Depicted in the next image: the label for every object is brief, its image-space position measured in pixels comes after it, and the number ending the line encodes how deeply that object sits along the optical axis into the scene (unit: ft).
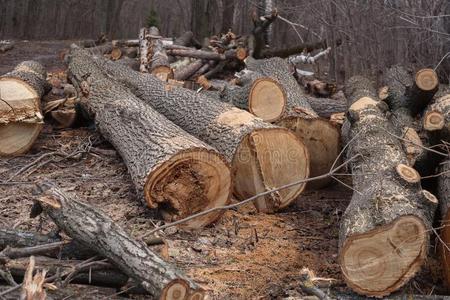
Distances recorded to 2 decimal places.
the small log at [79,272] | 23.13
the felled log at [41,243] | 24.61
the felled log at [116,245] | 21.73
